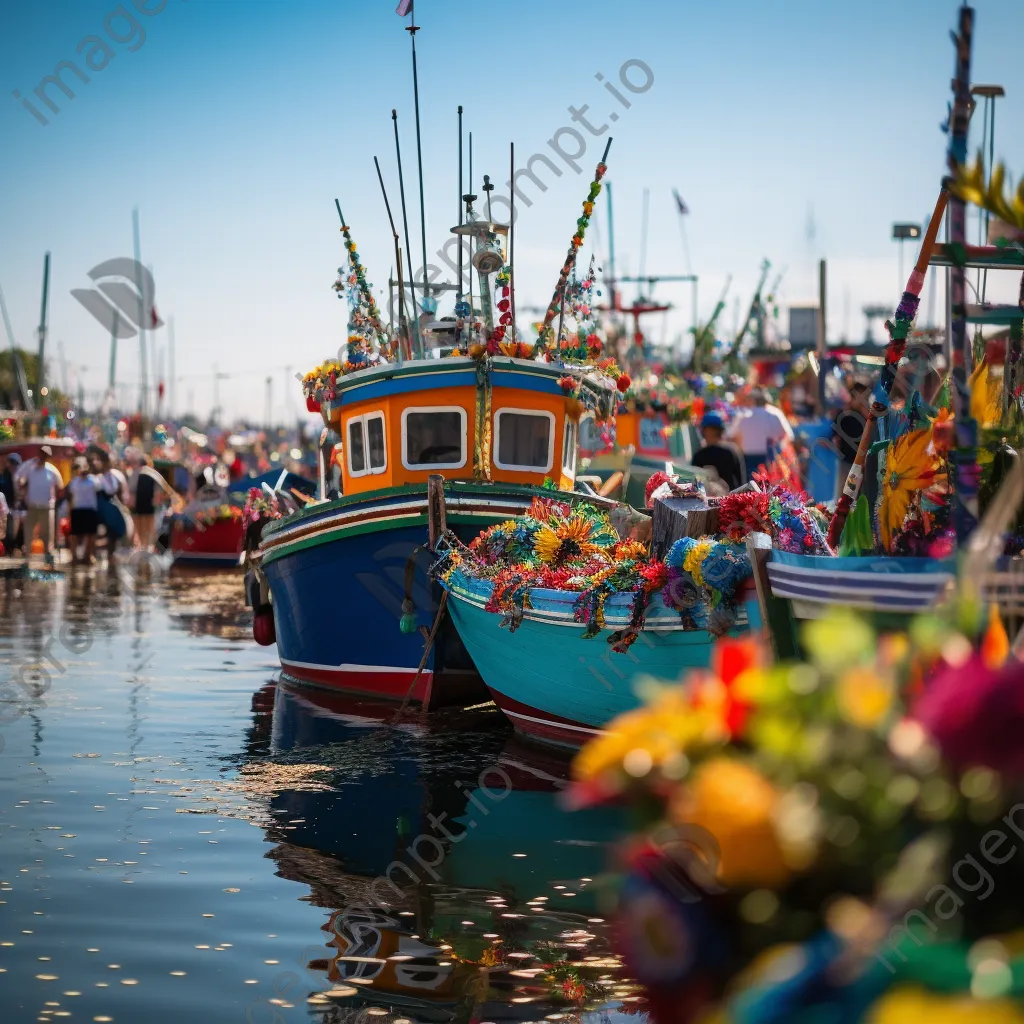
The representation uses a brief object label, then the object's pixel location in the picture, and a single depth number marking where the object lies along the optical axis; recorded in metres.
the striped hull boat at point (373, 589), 10.86
